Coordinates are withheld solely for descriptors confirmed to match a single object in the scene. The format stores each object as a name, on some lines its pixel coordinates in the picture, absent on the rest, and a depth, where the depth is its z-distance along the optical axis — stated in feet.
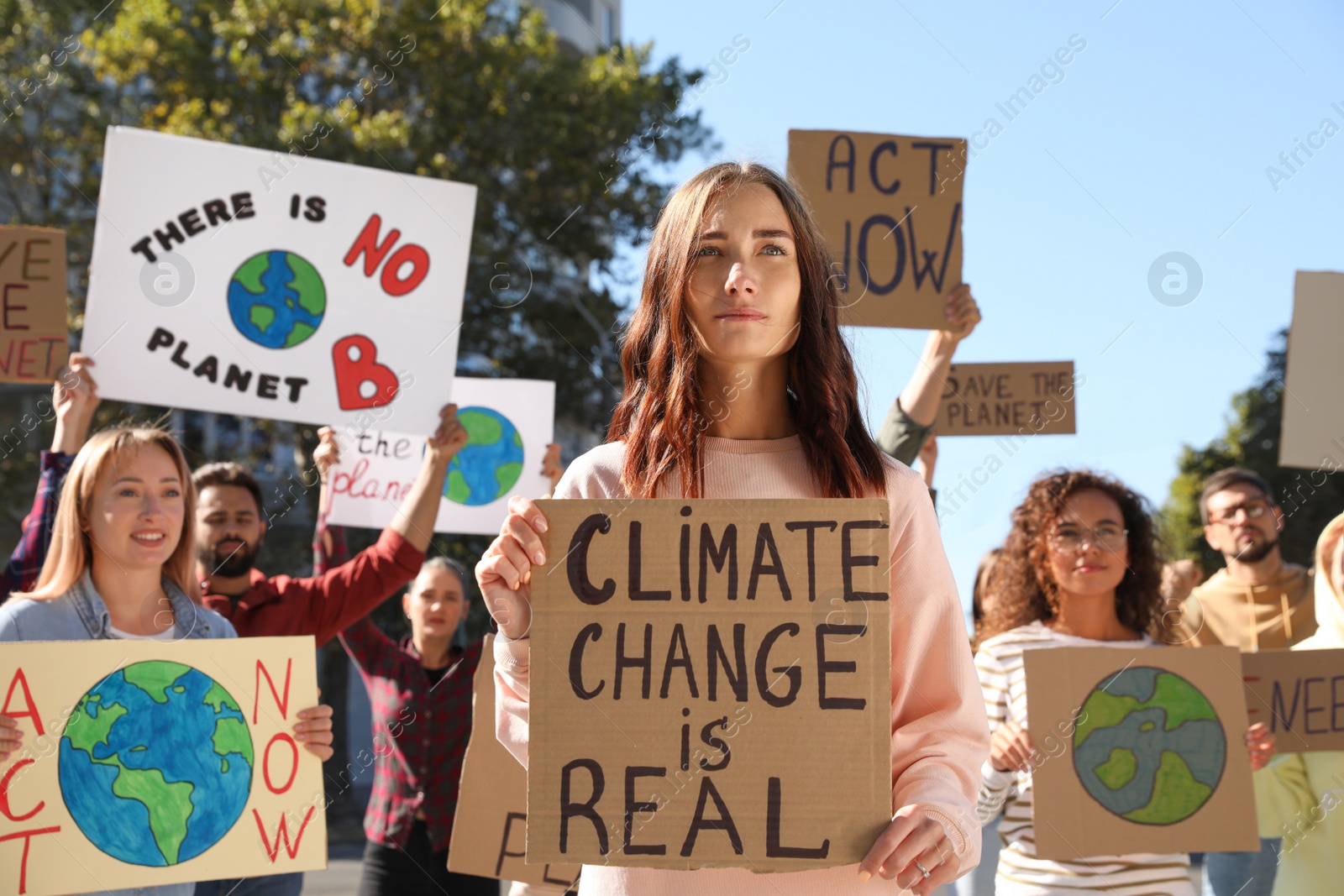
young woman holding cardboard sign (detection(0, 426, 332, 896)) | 9.46
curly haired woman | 10.52
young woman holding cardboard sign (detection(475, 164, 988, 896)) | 5.53
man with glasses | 15.15
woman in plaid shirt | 13.04
